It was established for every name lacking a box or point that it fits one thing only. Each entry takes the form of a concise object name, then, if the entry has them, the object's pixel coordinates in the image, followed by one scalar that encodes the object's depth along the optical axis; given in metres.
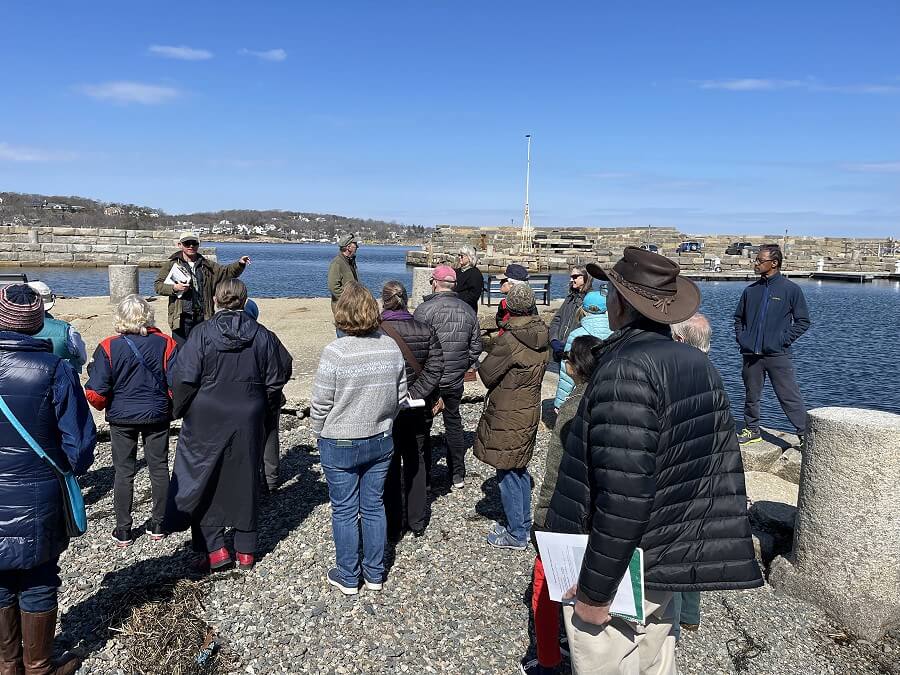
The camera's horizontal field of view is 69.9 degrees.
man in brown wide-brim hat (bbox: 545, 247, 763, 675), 2.19
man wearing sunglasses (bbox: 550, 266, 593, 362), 7.00
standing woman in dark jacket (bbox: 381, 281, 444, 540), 4.78
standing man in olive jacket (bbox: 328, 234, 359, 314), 8.27
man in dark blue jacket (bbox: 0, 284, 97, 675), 2.96
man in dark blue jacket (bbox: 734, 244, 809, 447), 6.61
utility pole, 59.93
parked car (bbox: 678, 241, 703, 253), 63.55
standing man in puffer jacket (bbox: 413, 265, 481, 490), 5.37
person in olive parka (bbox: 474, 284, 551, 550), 4.50
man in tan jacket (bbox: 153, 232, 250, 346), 6.70
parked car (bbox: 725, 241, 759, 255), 65.01
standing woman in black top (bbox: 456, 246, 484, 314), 9.01
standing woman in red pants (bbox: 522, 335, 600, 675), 3.11
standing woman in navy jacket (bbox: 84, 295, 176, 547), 4.40
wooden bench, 16.84
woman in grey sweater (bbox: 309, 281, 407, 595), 3.80
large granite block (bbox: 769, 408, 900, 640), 3.85
